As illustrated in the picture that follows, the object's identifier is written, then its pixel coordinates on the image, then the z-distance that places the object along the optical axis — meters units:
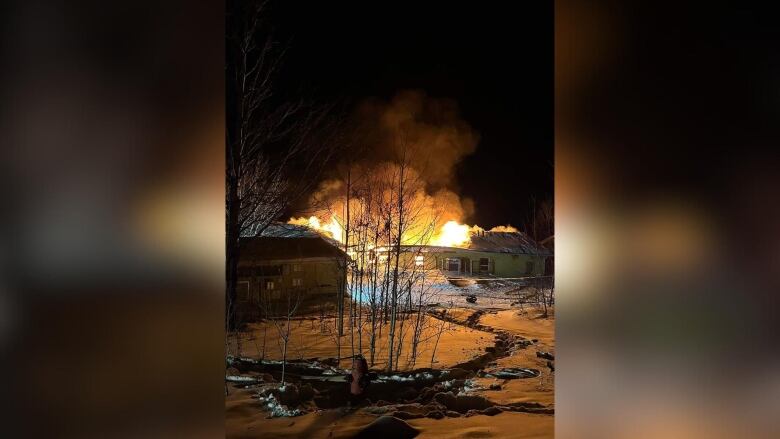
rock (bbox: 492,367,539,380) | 7.51
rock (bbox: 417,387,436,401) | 6.49
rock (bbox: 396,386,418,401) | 6.57
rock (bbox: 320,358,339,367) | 7.78
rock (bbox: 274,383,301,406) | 6.26
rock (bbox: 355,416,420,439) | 5.13
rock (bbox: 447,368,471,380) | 7.44
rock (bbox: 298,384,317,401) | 6.40
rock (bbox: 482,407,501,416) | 5.95
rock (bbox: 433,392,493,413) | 6.19
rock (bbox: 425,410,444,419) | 5.76
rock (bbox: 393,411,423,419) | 5.72
